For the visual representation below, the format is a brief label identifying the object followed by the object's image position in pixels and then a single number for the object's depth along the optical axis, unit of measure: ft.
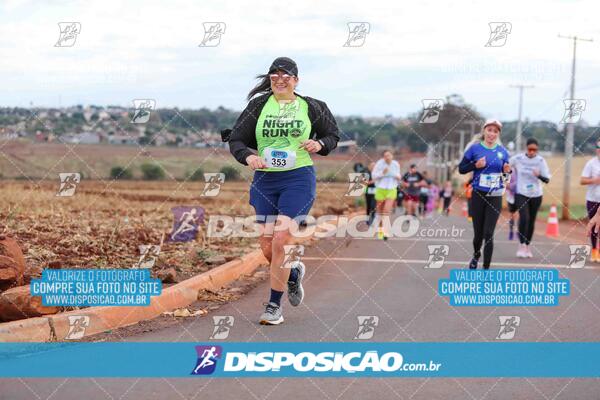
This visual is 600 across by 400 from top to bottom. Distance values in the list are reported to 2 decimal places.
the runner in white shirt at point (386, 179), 54.49
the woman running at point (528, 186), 44.42
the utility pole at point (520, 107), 214.48
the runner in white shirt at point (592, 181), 41.22
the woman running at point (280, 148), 23.04
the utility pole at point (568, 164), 126.62
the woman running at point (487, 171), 34.88
